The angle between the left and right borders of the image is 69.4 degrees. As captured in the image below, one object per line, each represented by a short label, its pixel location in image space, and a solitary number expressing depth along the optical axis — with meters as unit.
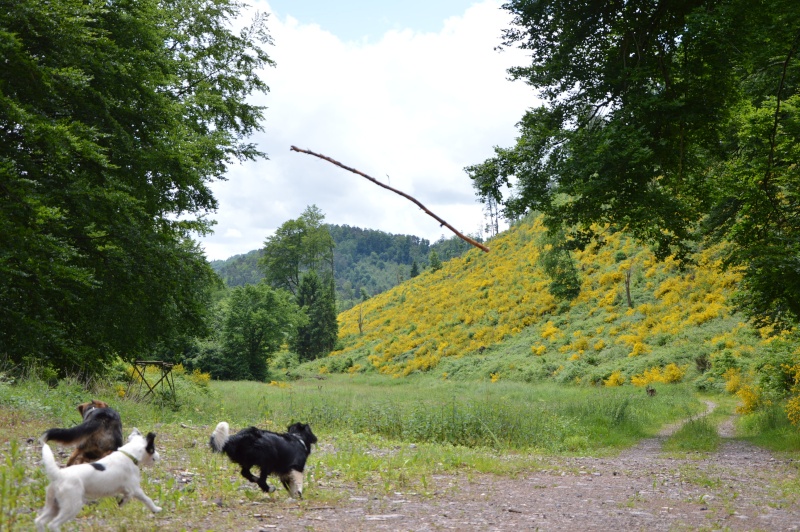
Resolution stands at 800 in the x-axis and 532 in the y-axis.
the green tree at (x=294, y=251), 71.62
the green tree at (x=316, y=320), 58.97
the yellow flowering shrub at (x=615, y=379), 28.19
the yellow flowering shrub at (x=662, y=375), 26.14
